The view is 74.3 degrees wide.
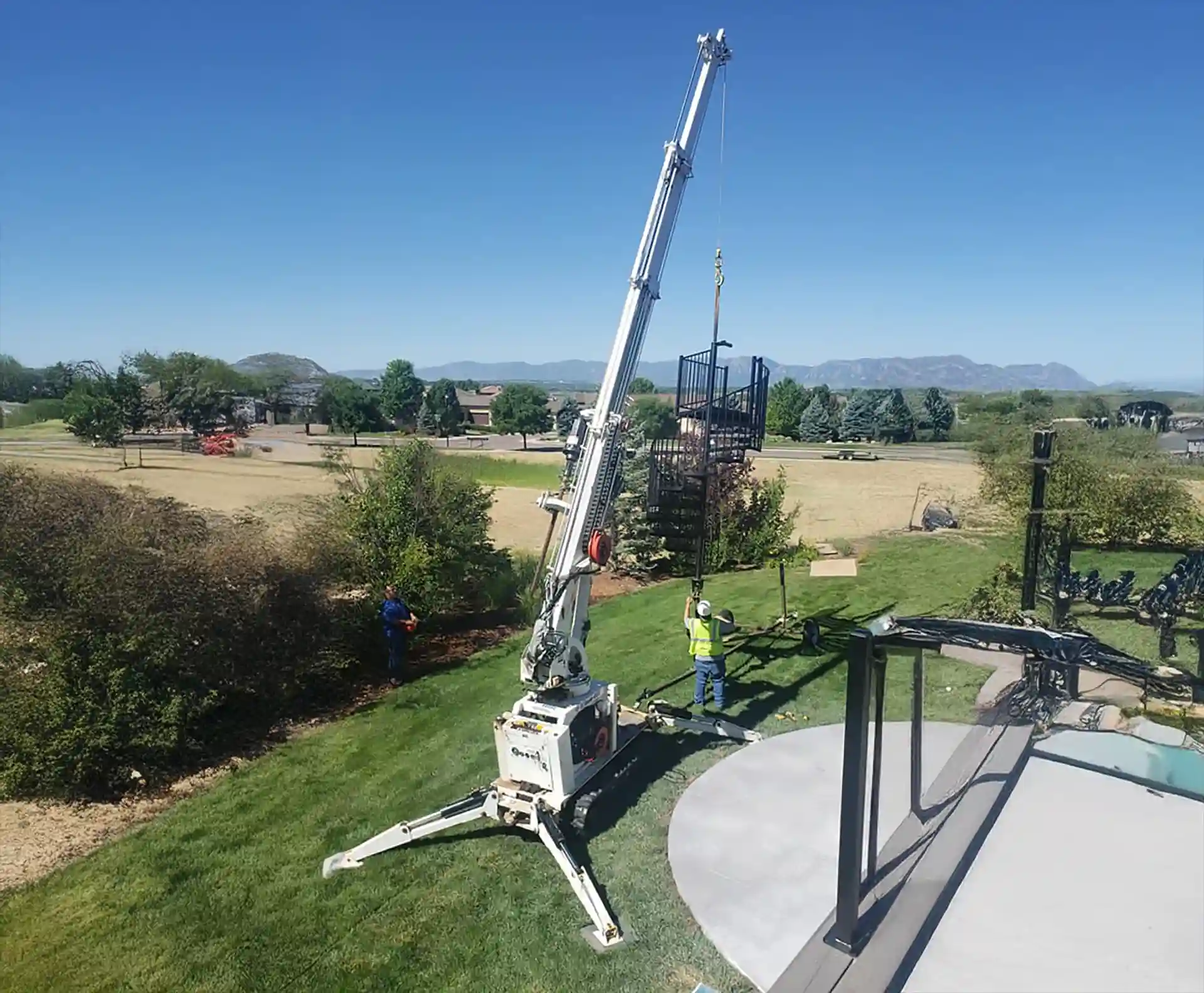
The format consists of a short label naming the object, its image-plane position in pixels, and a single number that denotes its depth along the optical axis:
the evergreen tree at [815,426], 86.19
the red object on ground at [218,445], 52.03
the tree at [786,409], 90.75
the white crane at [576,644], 7.64
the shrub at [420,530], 14.60
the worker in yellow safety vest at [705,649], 10.53
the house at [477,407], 105.25
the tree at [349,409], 75.19
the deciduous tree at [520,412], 79.69
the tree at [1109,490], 16.81
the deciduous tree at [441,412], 80.31
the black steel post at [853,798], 5.22
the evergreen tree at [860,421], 85.44
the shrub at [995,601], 12.66
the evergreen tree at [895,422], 84.00
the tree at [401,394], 86.75
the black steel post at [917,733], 6.52
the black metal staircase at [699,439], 10.13
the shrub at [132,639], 9.05
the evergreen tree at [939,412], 87.50
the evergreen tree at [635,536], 20.73
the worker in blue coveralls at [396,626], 12.88
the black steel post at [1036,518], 10.13
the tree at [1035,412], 24.38
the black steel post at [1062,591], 11.73
